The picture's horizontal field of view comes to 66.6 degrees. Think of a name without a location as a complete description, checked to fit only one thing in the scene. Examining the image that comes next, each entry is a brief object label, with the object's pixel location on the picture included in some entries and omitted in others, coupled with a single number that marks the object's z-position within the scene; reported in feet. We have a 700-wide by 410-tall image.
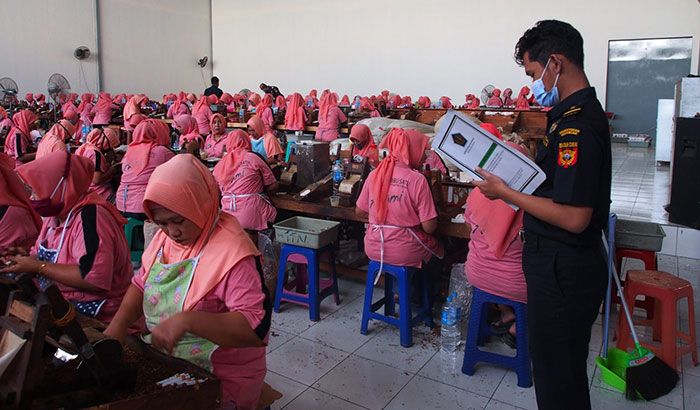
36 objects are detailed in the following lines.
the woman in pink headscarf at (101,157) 14.75
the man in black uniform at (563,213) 5.10
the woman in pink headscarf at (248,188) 13.08
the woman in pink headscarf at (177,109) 34.24
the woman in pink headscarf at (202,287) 4.41
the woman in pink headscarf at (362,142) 16.44
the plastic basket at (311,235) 11.03
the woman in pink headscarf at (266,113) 31.04
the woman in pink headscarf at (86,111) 32.68
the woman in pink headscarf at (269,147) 17.87
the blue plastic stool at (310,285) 11.18
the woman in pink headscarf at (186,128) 22.04
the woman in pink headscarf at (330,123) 28.60
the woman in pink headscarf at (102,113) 31.65
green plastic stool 14.80
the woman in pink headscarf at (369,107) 30.68
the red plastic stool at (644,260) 10.25
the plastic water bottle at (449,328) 10.18
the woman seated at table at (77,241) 6.15
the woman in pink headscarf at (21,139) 18.03
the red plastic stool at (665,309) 8.75
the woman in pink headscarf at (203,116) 30.45
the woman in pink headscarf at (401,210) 10.14
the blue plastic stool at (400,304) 10.10
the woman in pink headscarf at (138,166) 14.47
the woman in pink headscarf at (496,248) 8.27
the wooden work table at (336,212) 10.94
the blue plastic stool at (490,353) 8.62
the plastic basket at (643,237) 10.06
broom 8.19
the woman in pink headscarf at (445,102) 38.70
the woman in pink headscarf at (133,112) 25.36
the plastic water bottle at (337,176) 14.01
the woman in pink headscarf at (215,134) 20.80
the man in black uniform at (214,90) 44.04
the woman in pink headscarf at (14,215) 7.28
